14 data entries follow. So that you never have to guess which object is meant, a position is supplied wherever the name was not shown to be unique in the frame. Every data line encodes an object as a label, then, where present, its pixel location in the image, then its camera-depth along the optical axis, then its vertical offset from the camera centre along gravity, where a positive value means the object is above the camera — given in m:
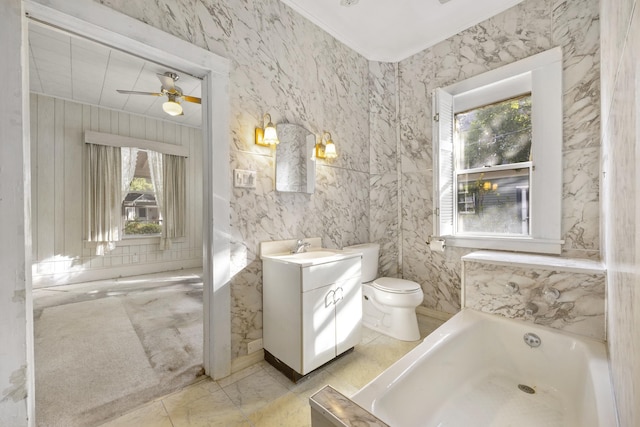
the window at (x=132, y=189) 4.03 +0.40
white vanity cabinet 1.68 -0.71
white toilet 2.23 -0.83
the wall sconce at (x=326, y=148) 2.43 +0.61
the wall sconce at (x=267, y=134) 1.94 +0.59
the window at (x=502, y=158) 2.01 +0.48
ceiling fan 2.98 +1.41
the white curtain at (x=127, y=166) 4.41 +0.79
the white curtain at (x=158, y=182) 4.68 +0.55
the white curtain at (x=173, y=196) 4.74 +0.29
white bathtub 1.01 -0.82
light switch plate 1.86 +0.25
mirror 2.12 +0.45
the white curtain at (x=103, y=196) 3.99 +0.26
